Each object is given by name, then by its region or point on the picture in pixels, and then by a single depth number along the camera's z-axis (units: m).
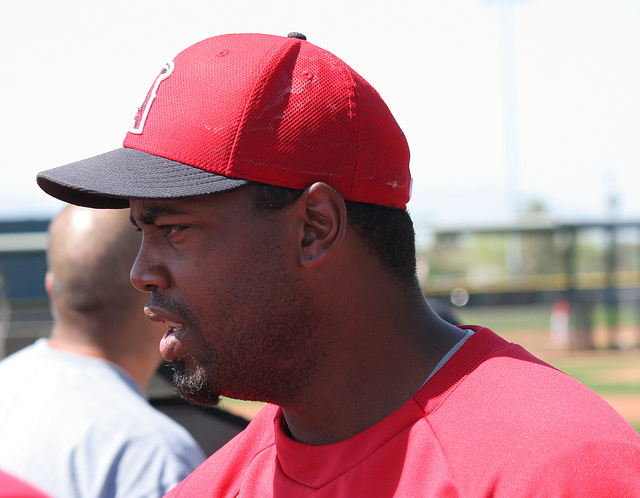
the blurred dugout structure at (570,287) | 39.78
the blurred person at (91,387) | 4.91
